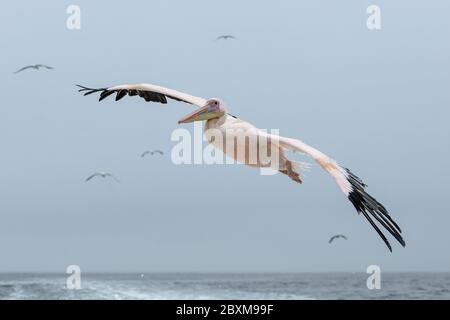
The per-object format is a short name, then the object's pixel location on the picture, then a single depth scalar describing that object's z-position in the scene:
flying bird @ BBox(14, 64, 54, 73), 22.53
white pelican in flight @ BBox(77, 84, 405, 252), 7.83
